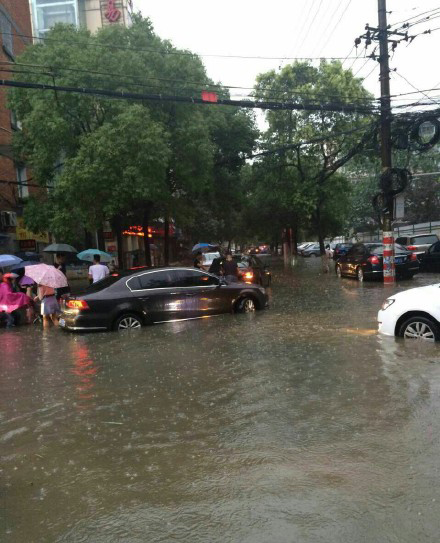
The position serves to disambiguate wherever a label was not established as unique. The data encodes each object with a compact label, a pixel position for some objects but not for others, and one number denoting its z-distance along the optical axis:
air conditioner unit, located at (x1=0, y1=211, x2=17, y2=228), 21.23
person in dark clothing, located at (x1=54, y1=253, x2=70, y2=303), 13.85
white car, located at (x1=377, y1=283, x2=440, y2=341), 7.78
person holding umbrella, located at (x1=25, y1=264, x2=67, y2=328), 11.84
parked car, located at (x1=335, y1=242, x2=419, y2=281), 19.19
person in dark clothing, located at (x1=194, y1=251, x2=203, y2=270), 16.52
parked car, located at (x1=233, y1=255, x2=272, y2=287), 18.45
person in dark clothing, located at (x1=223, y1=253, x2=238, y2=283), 15.08
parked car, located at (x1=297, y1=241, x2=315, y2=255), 59.91
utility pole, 16.70
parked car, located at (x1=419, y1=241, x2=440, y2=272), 21.38
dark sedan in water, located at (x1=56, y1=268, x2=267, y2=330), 10.44
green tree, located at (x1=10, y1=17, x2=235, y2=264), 16.38
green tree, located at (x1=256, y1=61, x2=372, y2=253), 27.64
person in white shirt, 14.52
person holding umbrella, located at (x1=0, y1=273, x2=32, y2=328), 12.72
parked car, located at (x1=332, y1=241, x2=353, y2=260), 38.46
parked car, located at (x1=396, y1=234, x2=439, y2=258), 24.73
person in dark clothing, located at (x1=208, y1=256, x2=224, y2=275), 17.12
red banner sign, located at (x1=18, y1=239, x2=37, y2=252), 23.48
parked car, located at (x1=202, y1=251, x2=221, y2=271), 26.77
